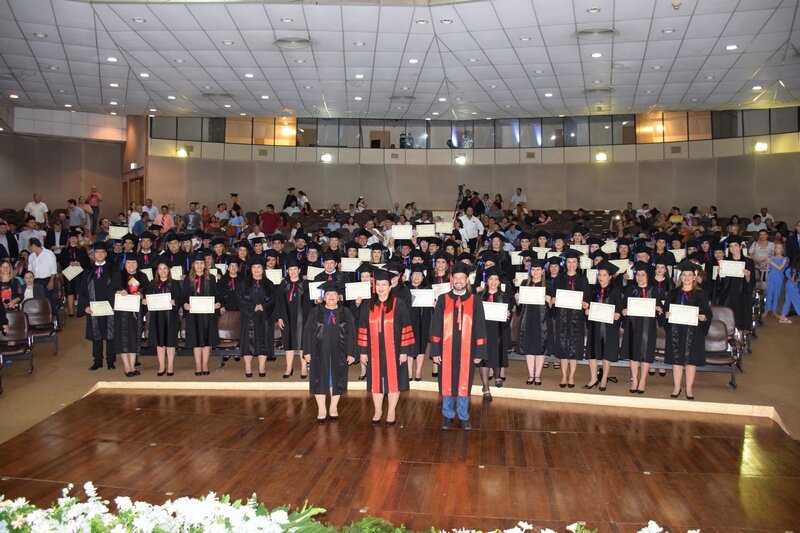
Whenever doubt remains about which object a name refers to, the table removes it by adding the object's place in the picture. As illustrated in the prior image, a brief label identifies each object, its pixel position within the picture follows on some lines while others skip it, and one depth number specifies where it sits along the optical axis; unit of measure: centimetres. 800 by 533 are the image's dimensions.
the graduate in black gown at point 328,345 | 873
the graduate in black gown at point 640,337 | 986
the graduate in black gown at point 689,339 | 958
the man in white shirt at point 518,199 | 2691
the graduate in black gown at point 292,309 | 1095
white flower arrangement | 274
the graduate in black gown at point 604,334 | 1011
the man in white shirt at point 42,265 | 1309
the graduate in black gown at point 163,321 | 1079
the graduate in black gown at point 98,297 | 1098
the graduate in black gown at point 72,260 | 1417
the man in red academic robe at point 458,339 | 867
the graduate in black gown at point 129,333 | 1077
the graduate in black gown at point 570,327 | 1026
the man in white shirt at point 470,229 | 1825
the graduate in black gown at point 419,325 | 1083
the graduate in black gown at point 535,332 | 1033
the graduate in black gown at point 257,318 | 1083
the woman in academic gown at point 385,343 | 875
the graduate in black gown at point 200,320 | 1086
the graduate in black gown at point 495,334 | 995
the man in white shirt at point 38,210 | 2127
